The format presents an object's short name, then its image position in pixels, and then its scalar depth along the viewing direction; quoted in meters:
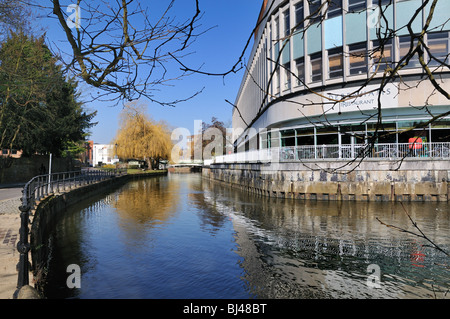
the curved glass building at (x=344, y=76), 21.86
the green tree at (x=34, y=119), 19.77
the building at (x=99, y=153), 144.75
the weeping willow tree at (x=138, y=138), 57.31
